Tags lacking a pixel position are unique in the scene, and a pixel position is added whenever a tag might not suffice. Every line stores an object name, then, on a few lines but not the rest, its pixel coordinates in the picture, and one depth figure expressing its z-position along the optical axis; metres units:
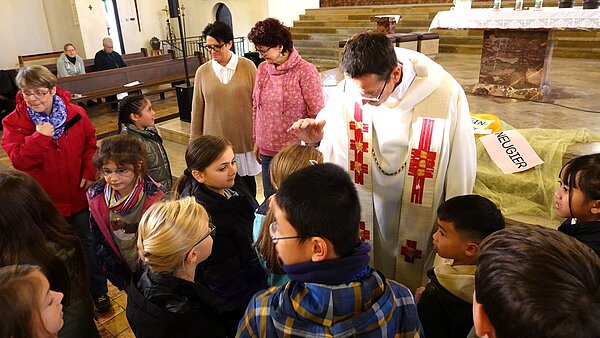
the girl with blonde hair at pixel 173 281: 1.27
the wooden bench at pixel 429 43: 8.14
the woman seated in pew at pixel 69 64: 8.31
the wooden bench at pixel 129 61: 9.93
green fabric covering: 2.55
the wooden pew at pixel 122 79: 7.50
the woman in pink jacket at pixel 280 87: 2.49
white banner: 2.71
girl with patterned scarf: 1.95
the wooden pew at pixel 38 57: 10.39
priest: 1.76
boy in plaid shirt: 0.93
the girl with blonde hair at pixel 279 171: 1.58
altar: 4.23
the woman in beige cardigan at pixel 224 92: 2.83
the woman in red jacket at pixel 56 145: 2.29
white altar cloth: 3.97
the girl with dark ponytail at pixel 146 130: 2.68
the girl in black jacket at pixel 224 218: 1.67
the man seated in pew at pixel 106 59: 9.05
